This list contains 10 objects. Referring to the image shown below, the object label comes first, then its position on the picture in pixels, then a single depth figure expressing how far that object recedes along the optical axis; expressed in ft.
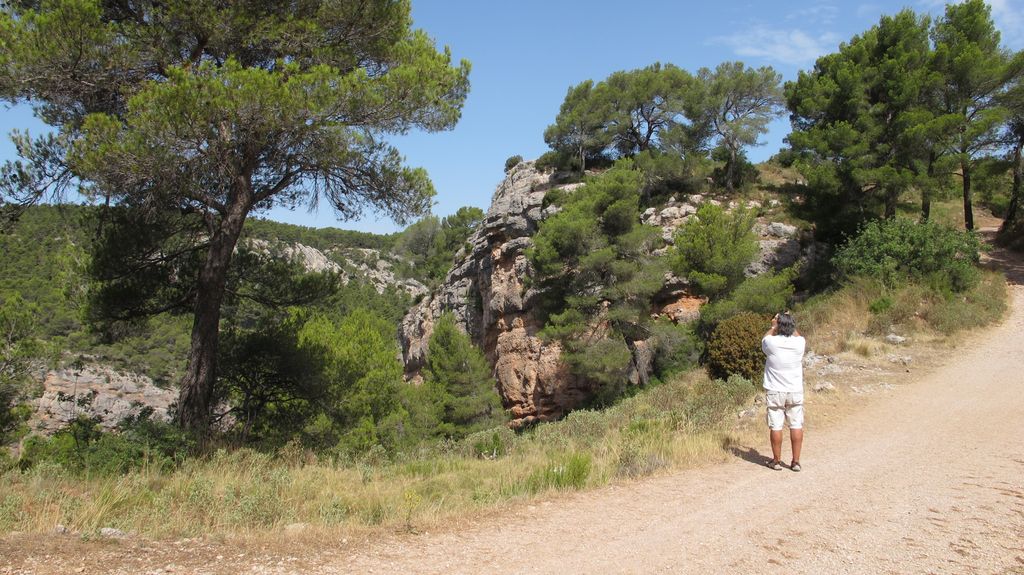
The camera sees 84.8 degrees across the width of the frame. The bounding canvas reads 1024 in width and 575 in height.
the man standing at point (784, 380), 18.12
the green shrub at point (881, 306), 45.19
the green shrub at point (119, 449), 19.01
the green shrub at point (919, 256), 48.62
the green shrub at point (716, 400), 24.07
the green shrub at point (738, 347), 39.47
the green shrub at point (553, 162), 102.06
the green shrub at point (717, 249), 59.93
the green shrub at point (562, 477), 17.07
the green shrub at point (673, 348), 65.67
